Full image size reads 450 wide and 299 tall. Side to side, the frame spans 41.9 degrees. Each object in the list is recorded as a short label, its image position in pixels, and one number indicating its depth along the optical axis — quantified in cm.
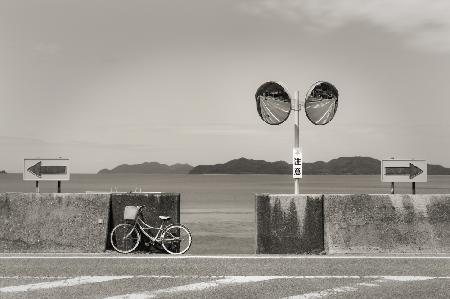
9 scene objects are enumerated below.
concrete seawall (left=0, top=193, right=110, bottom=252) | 992
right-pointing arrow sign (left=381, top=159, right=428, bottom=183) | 1018
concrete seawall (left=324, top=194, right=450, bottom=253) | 973
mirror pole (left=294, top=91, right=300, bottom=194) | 1081
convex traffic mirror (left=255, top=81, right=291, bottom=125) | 1093
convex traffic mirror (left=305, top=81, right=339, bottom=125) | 1097
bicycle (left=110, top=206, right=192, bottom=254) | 999
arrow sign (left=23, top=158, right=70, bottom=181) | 1036
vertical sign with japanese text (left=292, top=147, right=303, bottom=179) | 1064
